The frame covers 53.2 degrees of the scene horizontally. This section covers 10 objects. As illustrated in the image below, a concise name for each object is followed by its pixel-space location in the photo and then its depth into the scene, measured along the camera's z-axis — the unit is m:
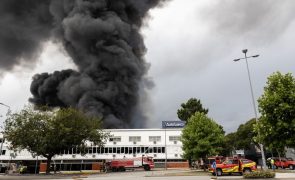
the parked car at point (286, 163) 47.47
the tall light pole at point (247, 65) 30.27
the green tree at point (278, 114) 21.28
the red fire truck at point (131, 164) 60.55
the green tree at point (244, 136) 86.94
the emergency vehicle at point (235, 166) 33.56
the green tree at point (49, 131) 51.38
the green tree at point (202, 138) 43.97
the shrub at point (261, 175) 24.73
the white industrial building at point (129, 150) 75.06
